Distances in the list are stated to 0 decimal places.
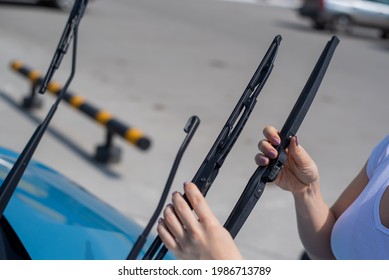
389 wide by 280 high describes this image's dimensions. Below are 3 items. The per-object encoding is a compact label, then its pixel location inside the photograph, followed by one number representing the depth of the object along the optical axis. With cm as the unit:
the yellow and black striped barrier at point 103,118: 569
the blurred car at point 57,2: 1530
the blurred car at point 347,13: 1928
